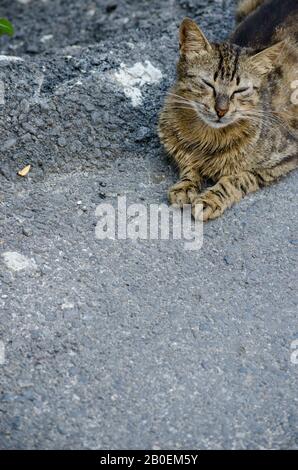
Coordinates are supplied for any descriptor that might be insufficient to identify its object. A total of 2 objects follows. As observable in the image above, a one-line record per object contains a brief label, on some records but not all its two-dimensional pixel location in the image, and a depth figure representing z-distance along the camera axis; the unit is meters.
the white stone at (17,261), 3.69
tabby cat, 4.09
